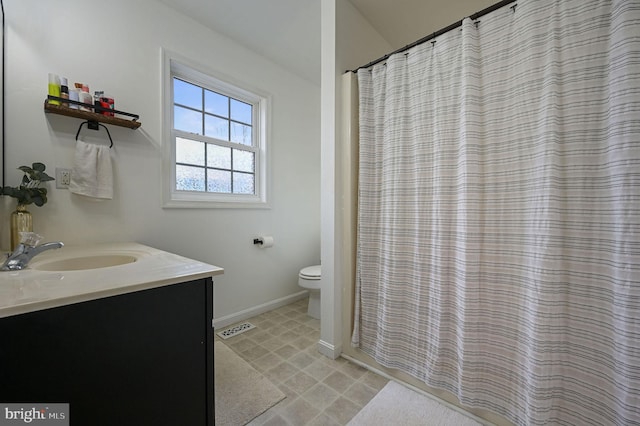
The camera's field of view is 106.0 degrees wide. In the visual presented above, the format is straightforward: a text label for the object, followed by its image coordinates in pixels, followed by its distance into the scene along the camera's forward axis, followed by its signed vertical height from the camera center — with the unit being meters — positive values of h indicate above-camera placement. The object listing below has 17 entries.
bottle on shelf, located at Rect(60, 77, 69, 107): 1.32 +0.67
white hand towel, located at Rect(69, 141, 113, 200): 1.42 +0.23
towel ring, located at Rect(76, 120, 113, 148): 1.46 +0.53
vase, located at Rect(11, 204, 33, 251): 1.20 -0.06
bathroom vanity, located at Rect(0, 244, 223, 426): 0.58 -0.37
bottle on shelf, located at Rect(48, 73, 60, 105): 1.32 +0.68
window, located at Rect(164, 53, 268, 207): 1.94 +0.63
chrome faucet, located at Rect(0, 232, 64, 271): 0.84 -0.15
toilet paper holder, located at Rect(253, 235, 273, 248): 2.36 -0.29
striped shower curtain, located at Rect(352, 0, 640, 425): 0.84 -0.01
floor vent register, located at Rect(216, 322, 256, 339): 1.98 -1.02
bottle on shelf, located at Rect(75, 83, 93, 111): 1.38 +0.66
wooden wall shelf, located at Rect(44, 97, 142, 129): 1.31 +0.56
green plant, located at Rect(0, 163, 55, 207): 1.19 +0.11
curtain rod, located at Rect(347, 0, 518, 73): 1.09 +0.95
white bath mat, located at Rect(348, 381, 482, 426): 1.18 -1.03
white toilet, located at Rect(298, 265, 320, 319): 2.19 -0.68
